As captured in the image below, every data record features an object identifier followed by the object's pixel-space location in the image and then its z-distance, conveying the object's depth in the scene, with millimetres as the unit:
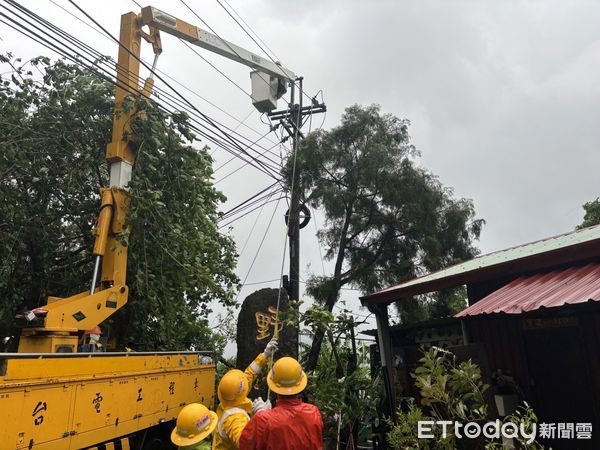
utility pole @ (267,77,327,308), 10867
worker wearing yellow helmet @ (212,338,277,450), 3766
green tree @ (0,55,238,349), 8922
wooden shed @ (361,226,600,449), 5559
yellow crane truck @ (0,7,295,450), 4547
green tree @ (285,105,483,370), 12008
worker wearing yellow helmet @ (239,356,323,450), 3326
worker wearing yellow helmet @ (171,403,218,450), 3684
